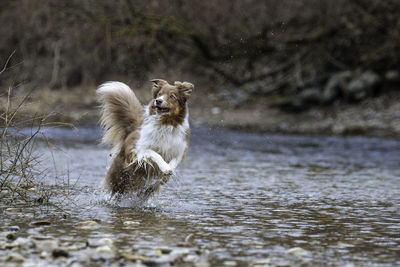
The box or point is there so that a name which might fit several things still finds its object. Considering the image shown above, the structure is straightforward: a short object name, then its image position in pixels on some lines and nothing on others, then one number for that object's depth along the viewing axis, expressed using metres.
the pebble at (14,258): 8.04
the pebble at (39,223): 10.83
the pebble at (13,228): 10.21
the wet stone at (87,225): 10.89
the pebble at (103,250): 8.70
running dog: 14.23
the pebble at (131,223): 11.54
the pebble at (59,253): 8.45
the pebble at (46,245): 8.80
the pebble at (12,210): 12.02
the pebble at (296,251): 9.17
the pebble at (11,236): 9.52
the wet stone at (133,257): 8.41
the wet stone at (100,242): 9.25
